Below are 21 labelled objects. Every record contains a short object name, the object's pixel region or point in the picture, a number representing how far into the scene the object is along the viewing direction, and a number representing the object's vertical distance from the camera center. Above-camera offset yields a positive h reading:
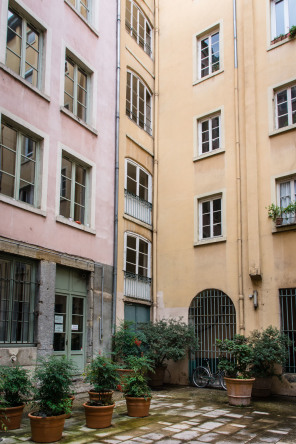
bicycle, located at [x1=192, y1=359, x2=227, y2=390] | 13.58 -2.05
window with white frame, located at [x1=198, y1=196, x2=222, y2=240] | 15.13 +2.94
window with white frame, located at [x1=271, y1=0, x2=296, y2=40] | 14.78 +9.31
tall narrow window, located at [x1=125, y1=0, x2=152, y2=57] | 16.89 +10.48
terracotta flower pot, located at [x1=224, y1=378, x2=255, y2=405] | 10.96 -1.98
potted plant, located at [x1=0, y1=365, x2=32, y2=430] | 8.04 -1.53
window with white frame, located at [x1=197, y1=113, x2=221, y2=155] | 15.80 +5.95
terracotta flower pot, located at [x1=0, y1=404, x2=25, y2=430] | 8.02 -1.92
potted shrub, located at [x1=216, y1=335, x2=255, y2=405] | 10.98 -1.57
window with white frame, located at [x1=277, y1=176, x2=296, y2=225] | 13.42 +3.34
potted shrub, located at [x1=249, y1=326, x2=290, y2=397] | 11.77 -1.20
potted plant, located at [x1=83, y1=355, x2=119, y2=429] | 8.37 -1.61
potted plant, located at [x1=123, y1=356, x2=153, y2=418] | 9.30 -1.77
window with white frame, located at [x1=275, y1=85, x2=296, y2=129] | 14.12 +6.16
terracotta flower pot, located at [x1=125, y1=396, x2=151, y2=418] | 9.30 -1.99
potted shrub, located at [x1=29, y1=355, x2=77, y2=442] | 7.42 -1.57
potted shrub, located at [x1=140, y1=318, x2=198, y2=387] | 13.55 -1.08
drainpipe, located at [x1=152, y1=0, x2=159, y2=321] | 16.08 +5.44
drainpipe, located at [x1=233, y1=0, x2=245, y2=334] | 13.73 +3.54
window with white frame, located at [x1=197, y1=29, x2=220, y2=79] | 16.44 +9.07
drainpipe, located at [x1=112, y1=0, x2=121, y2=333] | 14.09 +4.27
